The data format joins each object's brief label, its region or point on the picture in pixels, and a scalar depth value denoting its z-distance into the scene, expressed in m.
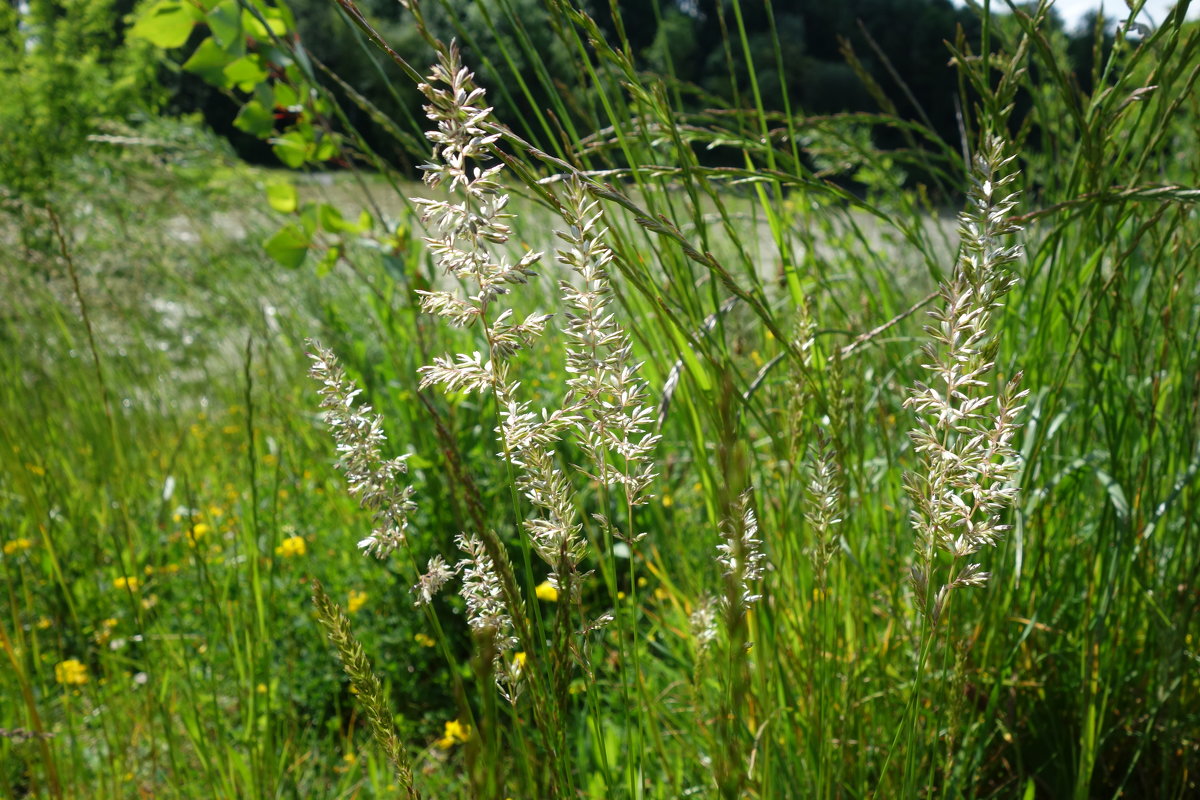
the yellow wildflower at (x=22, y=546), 1.07
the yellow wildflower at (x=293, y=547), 1.11
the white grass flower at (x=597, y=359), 0.53
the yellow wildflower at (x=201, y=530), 1.23
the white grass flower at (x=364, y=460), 0.62
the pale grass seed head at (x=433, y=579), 0.61
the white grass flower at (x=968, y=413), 0.53
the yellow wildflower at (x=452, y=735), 0.92
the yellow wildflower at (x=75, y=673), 1.03
